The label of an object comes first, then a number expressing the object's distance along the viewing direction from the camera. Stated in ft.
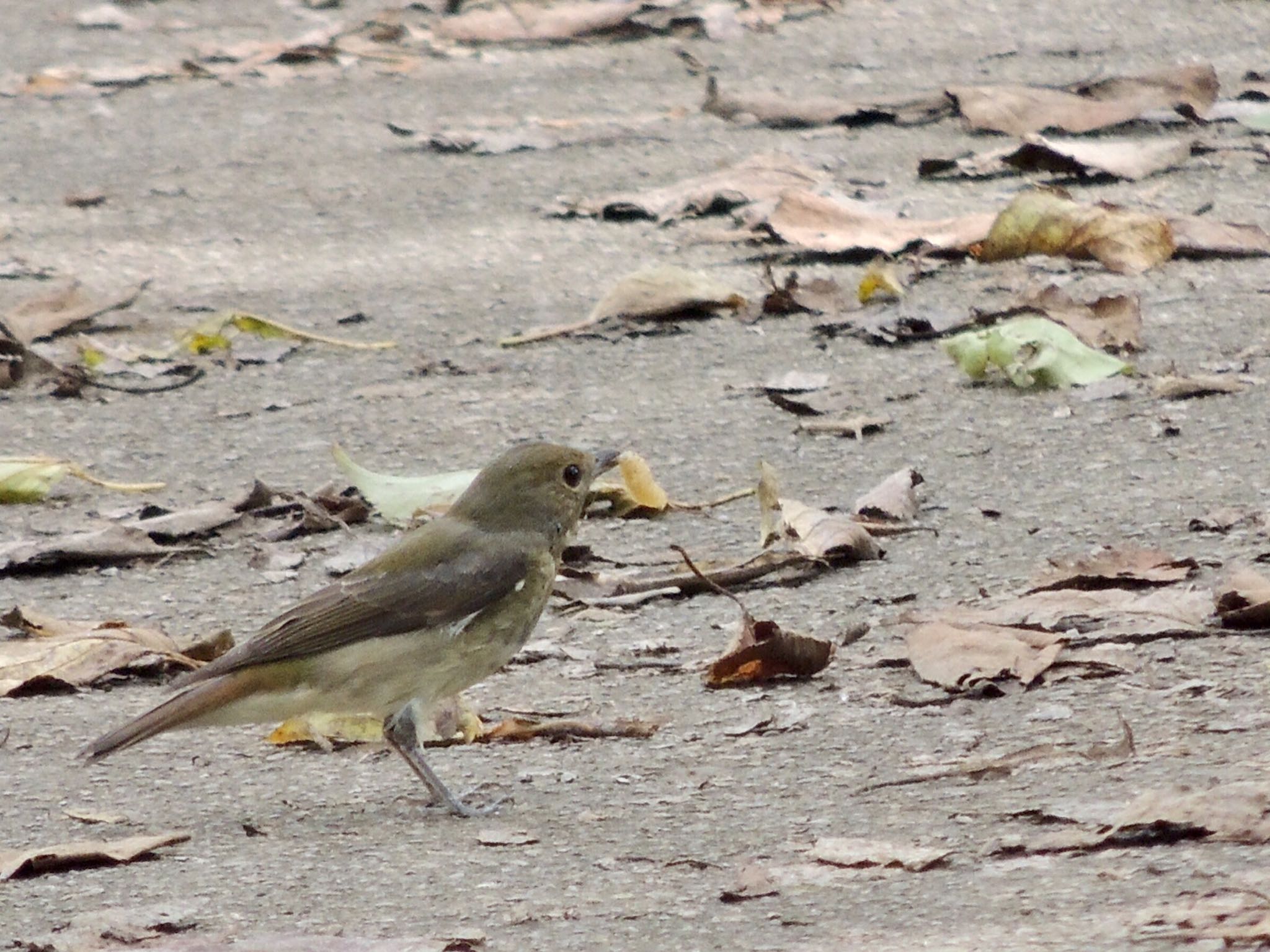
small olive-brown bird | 27.22
